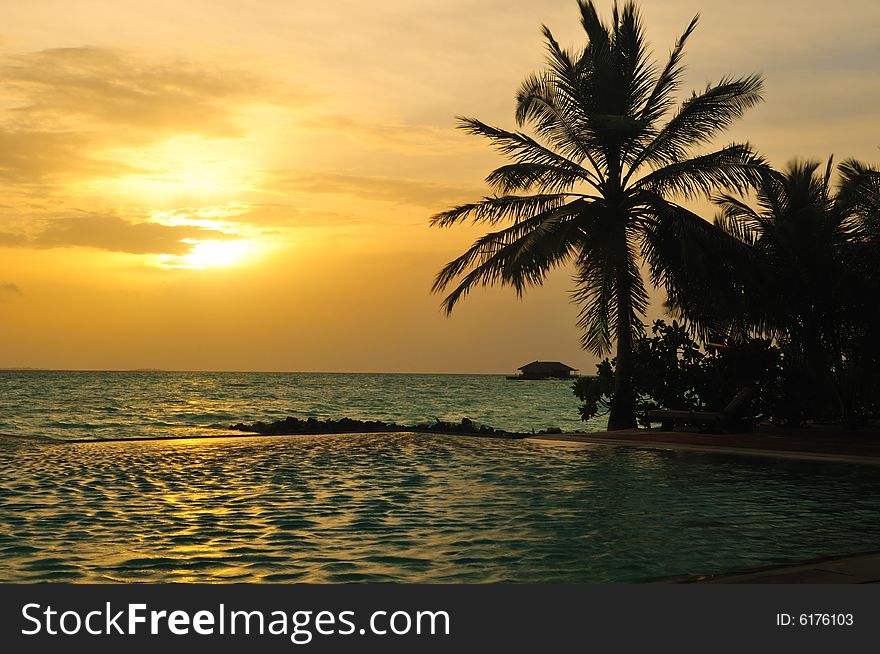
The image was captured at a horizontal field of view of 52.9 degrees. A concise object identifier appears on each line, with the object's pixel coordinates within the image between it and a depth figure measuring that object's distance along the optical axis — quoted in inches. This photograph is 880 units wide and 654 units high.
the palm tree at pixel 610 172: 922.7
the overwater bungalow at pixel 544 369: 6683.1
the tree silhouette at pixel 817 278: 879.7
